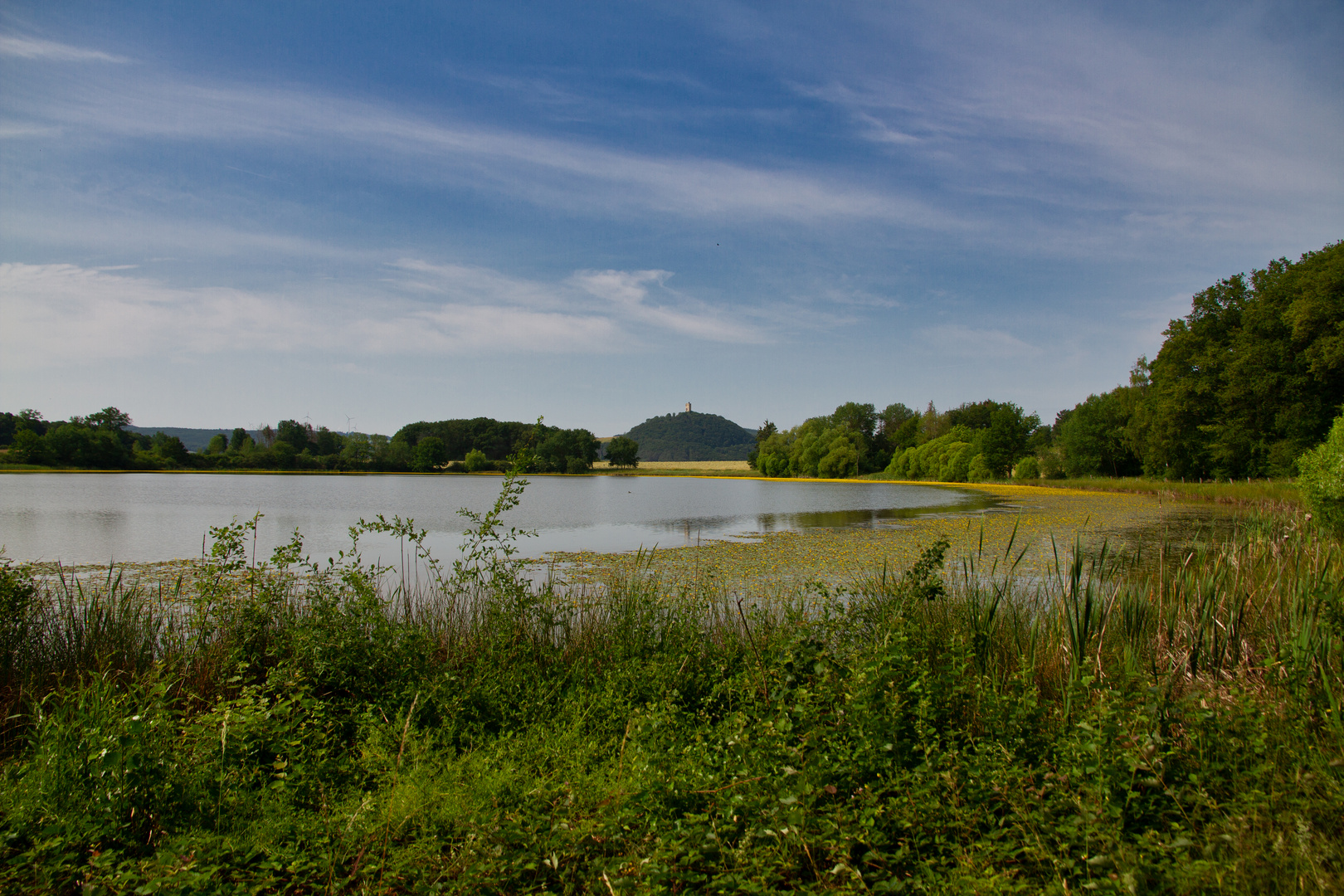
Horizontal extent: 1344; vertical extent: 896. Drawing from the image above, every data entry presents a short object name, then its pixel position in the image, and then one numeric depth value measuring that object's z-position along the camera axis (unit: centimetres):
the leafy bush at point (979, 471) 6203
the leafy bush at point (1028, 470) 5709
